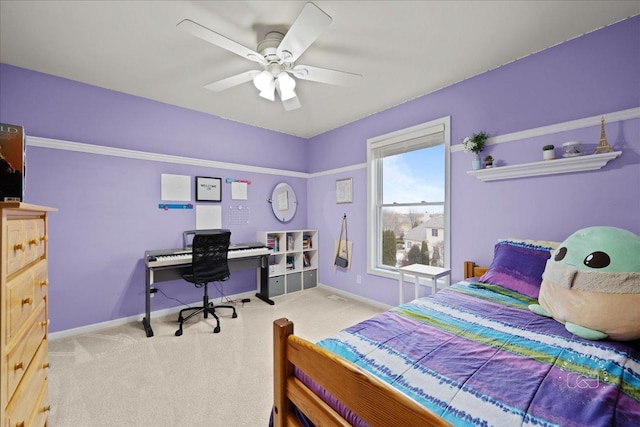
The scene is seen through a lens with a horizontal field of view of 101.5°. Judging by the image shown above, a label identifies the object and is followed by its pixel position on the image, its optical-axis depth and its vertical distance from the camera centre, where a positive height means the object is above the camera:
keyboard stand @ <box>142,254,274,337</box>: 2.78 -0.69
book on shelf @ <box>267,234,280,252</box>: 4.00 -0.44
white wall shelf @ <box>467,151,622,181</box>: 1.92 +0.37
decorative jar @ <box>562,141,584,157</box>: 2.00 +0.49
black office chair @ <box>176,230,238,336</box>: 2.82 -0.55
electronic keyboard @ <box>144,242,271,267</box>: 2.73 -0.47
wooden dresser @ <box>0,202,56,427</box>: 0.83 -0.39
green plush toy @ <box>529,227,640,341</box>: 1.20 -0.38
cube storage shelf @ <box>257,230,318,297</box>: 3.96 -0.76
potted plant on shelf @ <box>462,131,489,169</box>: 2.52 +0.66
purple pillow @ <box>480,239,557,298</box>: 1.80 -0.40
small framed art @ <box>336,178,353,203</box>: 3.94 +0.34
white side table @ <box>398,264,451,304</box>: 2.59 -0.62
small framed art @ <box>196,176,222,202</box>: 3.49 +0.34
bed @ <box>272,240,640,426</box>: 0.76 -0.60
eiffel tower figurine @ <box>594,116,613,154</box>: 1.92 +0.49
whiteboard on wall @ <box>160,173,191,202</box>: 3.24 +0.34
